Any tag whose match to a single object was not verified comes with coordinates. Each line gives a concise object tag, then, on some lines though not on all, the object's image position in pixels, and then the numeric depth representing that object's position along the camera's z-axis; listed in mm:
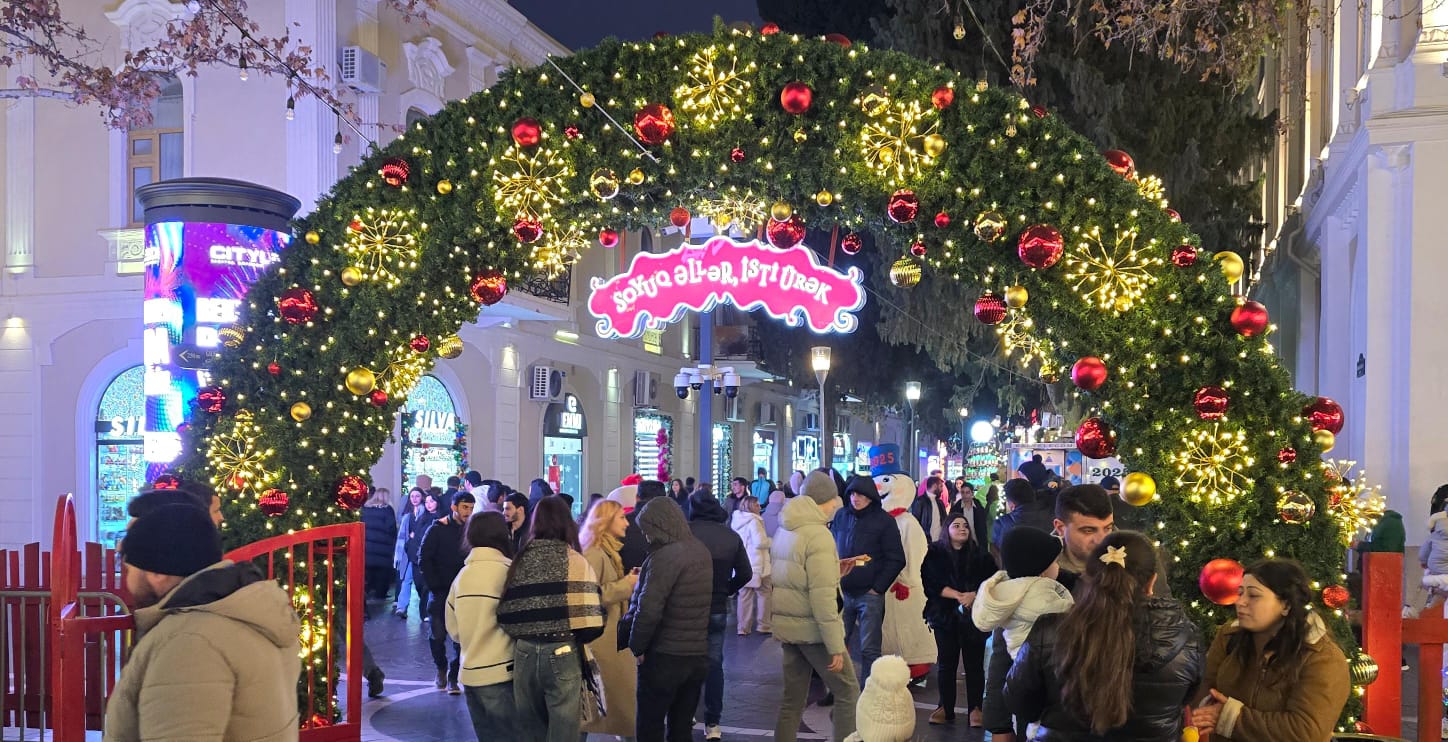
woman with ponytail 3832
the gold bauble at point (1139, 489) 6570
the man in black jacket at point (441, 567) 9961
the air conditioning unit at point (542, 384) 23672
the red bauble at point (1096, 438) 6977
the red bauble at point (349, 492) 7660
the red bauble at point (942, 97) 6910
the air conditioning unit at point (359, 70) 17953
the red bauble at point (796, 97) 7020
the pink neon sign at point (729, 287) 8289
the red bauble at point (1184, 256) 6629
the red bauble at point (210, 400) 7492
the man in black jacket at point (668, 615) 6793
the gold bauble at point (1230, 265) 6707
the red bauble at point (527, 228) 7547
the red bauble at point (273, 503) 7367
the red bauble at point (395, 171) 7555
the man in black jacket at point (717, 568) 8367
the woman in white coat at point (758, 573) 13773
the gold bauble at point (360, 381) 7570
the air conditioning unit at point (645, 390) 29750
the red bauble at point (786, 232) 8562
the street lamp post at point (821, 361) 19469
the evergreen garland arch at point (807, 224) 6605
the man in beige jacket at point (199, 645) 3299
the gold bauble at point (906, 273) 8250
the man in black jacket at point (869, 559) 9039
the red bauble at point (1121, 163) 7043
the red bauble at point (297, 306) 7473
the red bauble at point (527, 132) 7285
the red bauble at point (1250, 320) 6516
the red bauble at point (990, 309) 7195
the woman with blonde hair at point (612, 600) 7348
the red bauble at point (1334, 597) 6328
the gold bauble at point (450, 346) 8094
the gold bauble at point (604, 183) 7414
